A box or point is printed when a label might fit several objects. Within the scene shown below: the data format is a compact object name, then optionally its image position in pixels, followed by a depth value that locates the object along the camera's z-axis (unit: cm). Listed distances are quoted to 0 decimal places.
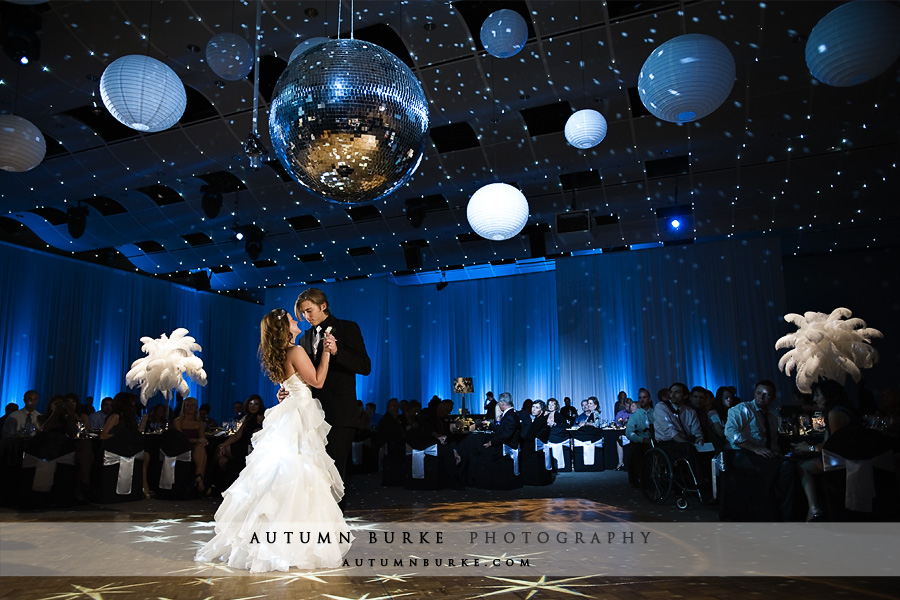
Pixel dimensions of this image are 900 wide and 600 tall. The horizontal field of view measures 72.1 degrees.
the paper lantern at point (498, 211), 595
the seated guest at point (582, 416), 1113
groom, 331
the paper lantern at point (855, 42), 363
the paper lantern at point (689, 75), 396
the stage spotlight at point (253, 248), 1175
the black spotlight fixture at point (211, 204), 952
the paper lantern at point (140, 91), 443
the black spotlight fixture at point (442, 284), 1534
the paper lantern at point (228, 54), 502
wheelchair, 573
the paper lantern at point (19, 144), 500
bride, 310
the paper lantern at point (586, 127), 602
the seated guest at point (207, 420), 889
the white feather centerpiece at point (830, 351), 539
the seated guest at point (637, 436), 692
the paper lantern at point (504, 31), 497
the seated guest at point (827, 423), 461
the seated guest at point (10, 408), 833
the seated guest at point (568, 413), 1123
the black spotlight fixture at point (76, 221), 1066
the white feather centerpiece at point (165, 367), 716
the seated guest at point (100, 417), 855
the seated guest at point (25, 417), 755
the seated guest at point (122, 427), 635
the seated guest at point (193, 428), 682
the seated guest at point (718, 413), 613
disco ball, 184
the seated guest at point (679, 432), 600
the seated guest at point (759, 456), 479
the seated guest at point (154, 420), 753
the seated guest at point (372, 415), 1161
